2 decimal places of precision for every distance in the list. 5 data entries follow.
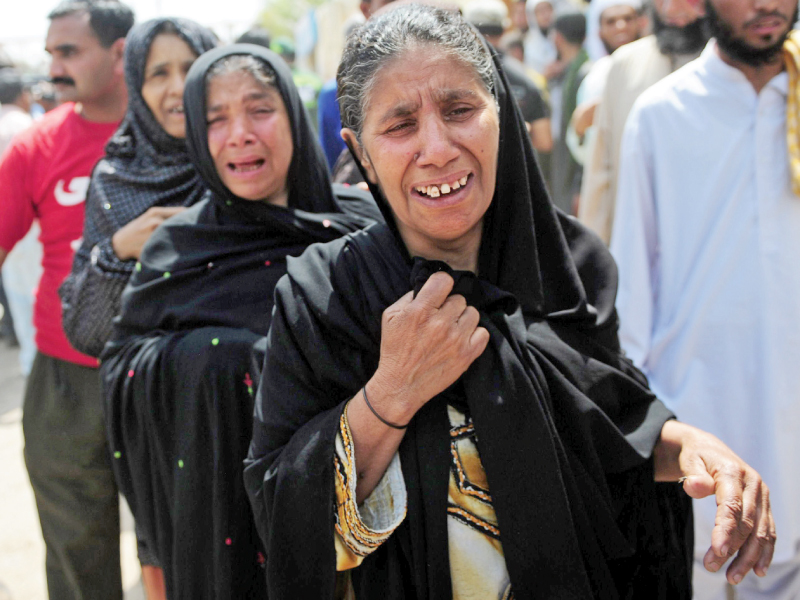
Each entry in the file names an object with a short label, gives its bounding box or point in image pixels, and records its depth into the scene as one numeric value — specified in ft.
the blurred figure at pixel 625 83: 11.39
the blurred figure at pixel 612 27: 16.06
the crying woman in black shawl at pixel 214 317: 6.78
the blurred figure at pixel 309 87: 20.72
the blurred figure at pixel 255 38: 17.82
